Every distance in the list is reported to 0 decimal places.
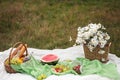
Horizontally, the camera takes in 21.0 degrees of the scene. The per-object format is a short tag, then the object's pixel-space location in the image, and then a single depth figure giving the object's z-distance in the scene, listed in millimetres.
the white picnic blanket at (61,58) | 3880
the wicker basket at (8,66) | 4137
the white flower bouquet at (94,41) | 4301
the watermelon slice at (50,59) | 4262
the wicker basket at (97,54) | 4344
